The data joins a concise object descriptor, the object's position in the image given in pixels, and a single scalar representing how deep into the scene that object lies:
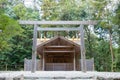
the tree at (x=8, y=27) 12.59
